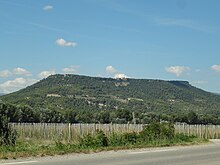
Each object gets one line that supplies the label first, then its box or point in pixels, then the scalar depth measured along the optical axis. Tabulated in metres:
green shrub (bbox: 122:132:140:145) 20.98
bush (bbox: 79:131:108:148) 18.72
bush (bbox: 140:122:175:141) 23.16
